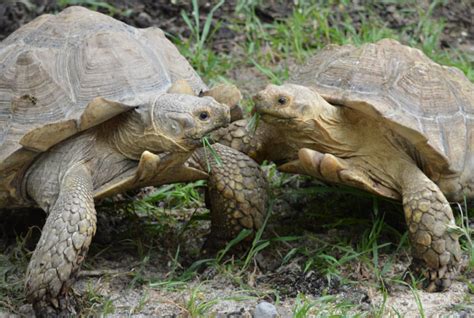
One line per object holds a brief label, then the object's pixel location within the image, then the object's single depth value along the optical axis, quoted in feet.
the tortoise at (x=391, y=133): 28.55
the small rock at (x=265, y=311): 25.41
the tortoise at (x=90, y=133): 26.21
